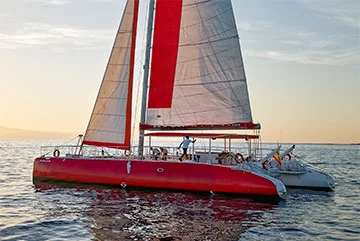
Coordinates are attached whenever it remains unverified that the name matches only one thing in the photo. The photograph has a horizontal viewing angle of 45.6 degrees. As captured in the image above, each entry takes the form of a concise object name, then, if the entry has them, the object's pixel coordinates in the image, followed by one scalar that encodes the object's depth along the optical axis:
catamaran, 20.73
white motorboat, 21.52
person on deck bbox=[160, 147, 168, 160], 20.55
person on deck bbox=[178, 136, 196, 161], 20.23
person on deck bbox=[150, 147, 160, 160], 20.83
